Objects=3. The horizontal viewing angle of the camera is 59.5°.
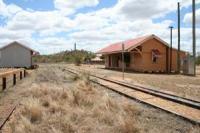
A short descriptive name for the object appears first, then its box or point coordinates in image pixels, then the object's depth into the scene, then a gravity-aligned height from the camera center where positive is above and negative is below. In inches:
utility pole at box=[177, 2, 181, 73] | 735.3 +16.3
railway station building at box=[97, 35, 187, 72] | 763.0 +37.0
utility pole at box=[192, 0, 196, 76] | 653.4 +146.9
